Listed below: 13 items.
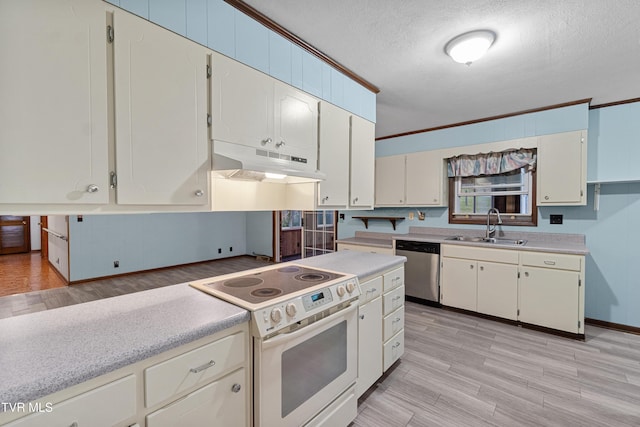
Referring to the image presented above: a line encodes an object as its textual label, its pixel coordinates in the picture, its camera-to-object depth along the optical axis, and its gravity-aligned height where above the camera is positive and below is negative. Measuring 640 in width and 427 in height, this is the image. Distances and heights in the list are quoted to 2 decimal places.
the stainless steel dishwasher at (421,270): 3.73 -0.83
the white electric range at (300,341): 1.29 -0.69
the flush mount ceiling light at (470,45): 1.92 +1.15
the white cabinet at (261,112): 1.54 +0.60
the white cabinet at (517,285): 2.89 -0.85
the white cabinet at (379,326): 1.97 -0.90
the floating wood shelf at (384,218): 4.58 -0.16
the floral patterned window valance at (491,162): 3.46 +0.62
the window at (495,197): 3.59 +0.16
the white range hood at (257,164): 1.46 +0.24
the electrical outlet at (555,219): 3.39 -0.11
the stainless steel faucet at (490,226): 3.65 -0.22
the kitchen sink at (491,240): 3.41 -0.40
